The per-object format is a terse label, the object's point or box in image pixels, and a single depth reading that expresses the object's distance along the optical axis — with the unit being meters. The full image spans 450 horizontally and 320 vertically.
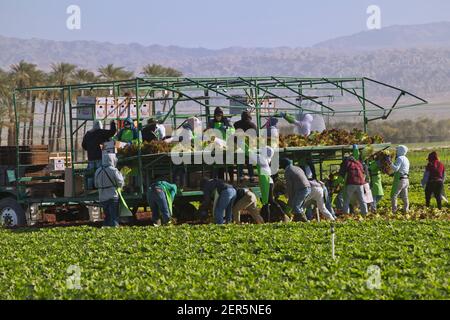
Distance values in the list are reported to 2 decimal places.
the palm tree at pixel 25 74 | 74.93
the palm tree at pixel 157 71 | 78.38
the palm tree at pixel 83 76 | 79.94
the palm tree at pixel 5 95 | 73.81
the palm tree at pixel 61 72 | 78.75
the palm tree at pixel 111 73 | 80.44
